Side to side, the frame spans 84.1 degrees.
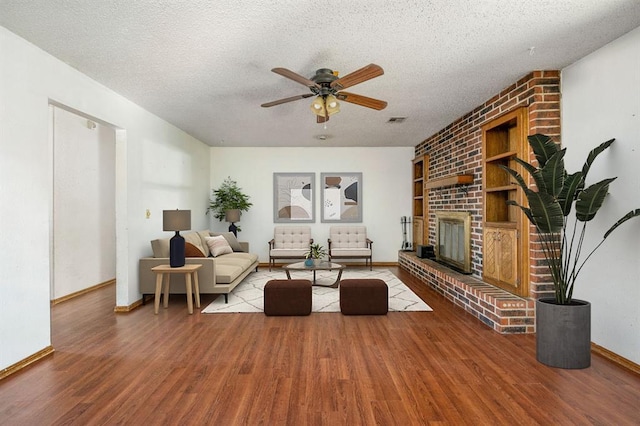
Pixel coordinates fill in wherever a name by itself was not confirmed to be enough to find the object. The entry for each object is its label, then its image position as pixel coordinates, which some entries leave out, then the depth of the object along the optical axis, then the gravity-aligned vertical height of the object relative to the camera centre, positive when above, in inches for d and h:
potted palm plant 107.3 -1.9
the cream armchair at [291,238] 299.7 -20.6
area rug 177.5 -46.6
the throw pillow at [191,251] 197.5 -20.6
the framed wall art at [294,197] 313.0 +14.7
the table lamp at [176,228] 172.4 -6.7
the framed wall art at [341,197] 313.7 +14.6
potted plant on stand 285.9 +9.2
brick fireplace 142.1 +10.7
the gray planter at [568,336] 109.8 -38.3
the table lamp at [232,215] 283.1 -0.9
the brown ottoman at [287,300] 165.6 -40.3
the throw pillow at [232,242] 266.4 -21.1
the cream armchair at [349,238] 299.7 -21.0
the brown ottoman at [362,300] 165.3 -40.4
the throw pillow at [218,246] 236.3 -21.6
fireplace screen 201.8 -16.8
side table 170.4 -30.1
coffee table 207.1 -31.3
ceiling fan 117.0 +46.1
